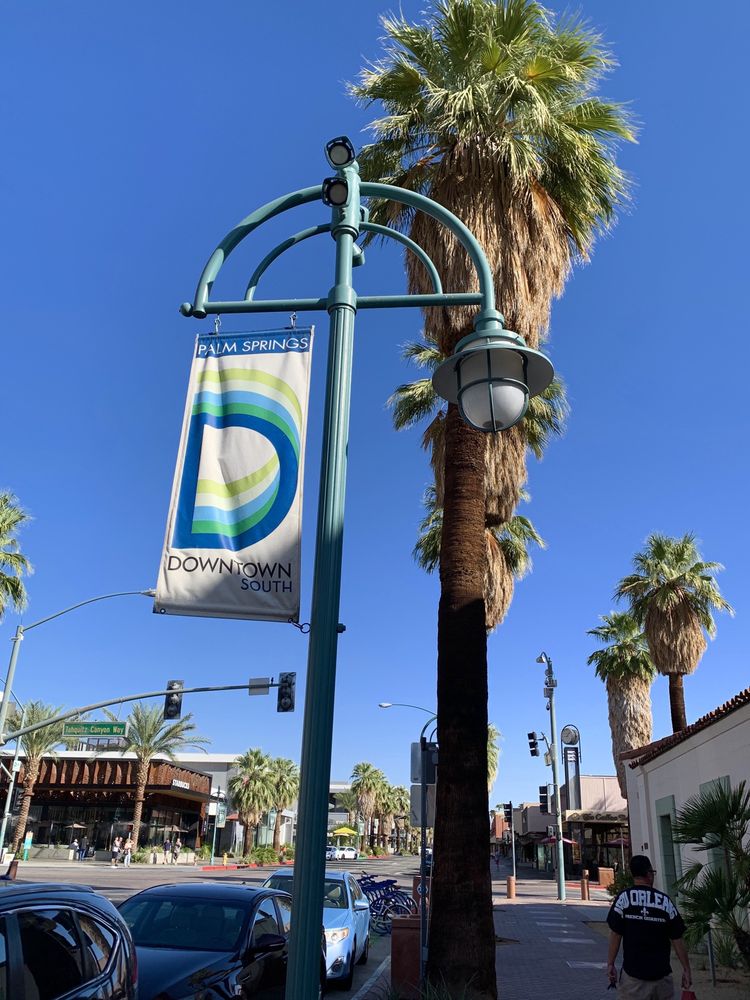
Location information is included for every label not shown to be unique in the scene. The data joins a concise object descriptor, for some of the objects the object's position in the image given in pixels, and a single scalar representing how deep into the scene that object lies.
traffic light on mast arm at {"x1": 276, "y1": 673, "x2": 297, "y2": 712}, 27.11
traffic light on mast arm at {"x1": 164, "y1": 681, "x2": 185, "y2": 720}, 27.77
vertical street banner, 4.52
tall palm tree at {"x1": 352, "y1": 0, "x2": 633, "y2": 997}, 10.58
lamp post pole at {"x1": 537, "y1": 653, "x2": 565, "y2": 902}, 30.67
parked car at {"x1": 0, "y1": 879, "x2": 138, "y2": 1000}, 3.65
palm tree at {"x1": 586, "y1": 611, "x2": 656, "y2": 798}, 38.62
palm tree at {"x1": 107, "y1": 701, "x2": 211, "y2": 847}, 51.59
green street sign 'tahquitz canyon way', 33.50
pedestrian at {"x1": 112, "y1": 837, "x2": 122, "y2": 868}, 48.66
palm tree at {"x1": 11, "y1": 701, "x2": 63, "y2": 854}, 48.09
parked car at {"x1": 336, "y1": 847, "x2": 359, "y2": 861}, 66.97
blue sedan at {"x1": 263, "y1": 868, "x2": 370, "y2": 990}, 11.30
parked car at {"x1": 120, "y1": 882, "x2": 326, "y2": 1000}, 6.22
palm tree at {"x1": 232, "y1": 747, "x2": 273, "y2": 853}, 67.50
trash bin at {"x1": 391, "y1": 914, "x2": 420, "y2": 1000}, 10.42
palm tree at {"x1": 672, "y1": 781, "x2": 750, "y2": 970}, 8.87
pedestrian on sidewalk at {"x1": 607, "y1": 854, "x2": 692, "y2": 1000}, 6.69
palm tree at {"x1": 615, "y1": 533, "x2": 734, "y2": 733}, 30.67
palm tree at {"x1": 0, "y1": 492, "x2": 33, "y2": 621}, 33.12
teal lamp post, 3.91
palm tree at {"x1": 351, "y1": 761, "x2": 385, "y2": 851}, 101.06
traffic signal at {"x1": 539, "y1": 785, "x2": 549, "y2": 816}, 31.61
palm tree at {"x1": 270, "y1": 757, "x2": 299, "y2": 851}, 71.56
